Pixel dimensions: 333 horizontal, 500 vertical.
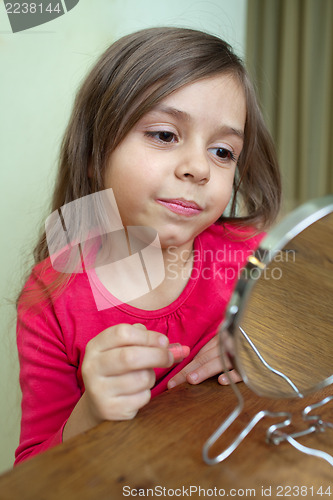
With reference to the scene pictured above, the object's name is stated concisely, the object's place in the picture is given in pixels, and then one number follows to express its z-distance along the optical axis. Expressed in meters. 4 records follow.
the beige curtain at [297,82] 1.56
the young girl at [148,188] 0.62
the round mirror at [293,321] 0.41
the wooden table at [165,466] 0.32
